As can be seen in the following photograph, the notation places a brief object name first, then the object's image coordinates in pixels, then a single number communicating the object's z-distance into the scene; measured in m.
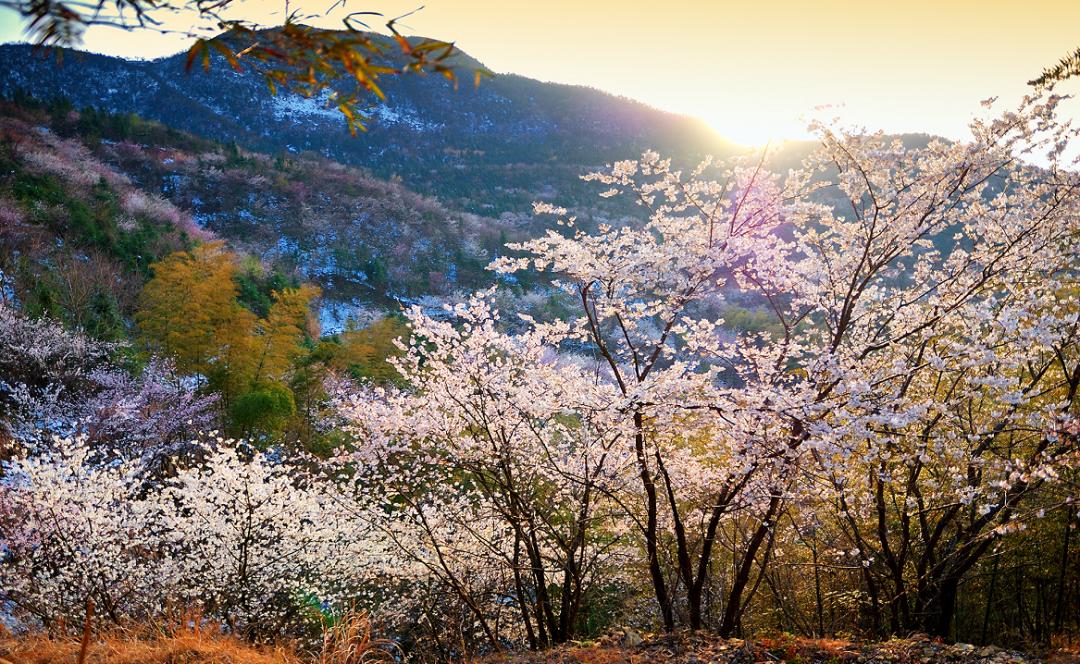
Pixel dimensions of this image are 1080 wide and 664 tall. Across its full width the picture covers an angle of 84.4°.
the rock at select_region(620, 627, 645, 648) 4.77
